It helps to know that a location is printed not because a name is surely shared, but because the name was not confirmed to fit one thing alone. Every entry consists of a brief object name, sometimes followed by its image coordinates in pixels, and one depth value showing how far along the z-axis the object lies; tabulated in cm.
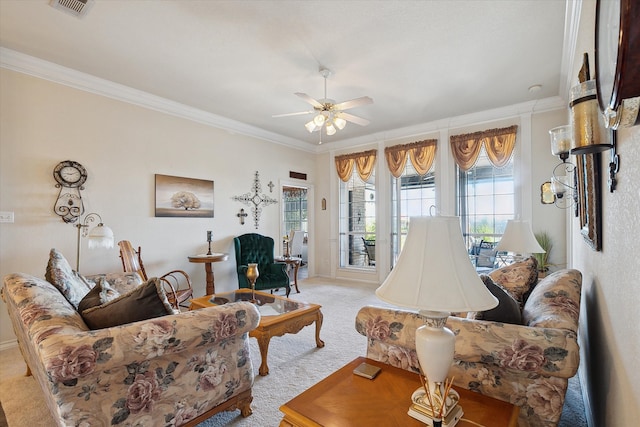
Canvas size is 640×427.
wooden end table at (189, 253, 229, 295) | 426
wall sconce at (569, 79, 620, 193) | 113
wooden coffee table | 249
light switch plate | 310
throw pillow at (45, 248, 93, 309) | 197
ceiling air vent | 240
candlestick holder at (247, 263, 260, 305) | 297
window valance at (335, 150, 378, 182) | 606
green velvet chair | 457
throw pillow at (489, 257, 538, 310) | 214
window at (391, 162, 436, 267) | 560
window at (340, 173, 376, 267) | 626
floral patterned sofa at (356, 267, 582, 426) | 124
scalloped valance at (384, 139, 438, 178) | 537
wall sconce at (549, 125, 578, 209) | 197
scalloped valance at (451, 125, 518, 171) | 466
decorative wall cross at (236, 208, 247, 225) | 532
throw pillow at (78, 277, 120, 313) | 165
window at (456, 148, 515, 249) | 484
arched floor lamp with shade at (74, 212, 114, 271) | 320
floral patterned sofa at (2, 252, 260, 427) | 127
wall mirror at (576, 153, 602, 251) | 152
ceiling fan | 326
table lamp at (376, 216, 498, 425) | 97
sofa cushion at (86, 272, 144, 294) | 300
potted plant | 420
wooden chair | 348
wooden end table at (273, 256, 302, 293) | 538
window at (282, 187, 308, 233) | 858
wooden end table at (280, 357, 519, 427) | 106
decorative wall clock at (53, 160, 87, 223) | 343
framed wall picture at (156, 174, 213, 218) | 428
